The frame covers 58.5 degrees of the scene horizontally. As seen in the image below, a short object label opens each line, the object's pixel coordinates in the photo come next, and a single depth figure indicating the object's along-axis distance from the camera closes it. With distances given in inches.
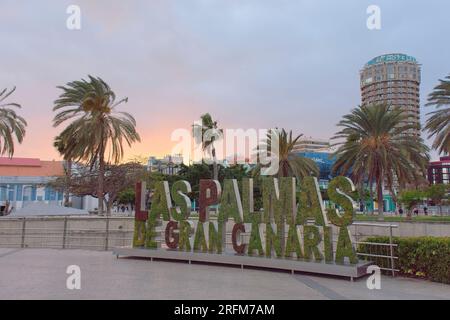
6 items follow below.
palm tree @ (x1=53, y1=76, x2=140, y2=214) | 1144.2
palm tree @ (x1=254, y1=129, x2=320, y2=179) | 1448.1
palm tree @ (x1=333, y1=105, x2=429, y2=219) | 1219.9
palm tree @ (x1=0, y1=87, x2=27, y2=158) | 1077.1
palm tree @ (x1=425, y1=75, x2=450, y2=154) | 1072.8
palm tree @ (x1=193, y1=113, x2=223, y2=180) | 1908.2
